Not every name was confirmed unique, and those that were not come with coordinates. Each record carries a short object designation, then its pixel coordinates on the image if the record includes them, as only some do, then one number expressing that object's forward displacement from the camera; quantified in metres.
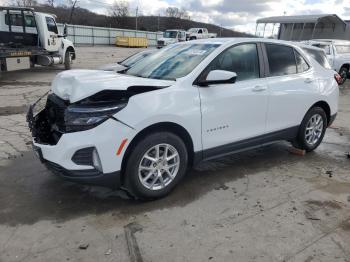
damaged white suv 3.59
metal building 32.03
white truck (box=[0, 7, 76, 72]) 14.06
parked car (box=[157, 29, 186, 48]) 38.98
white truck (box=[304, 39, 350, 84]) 15.77
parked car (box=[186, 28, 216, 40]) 43.06
